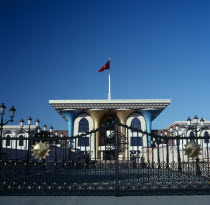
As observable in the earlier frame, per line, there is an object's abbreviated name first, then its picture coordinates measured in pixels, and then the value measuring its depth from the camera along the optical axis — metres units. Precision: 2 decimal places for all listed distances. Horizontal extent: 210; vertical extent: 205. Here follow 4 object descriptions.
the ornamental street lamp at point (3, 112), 12.37
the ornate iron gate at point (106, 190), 7.18
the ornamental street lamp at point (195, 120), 16.73
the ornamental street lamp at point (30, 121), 17.79
